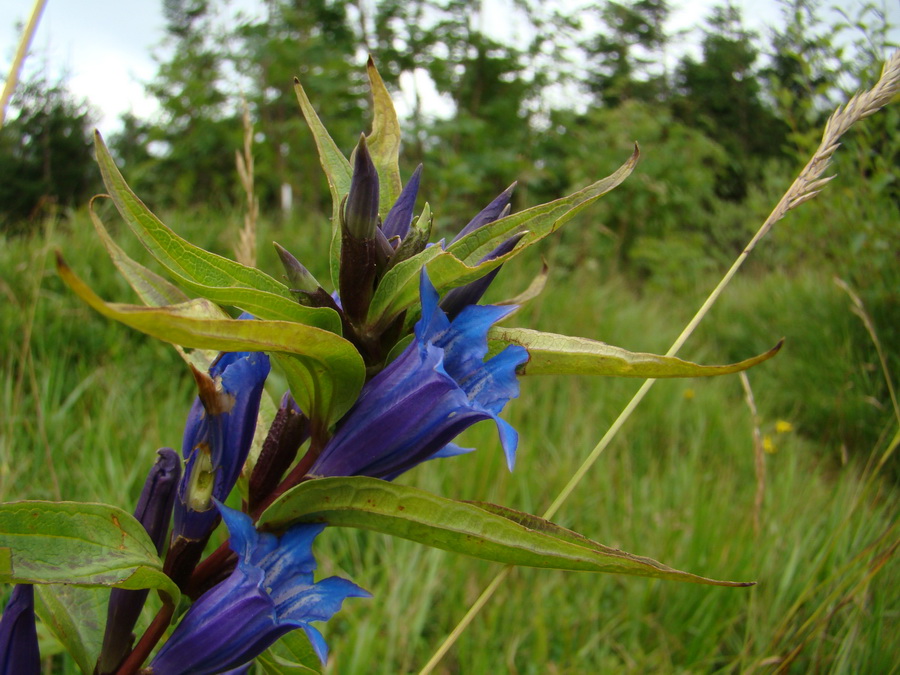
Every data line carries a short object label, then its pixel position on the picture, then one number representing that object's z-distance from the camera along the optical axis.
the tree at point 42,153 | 5.70
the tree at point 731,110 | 7.13
